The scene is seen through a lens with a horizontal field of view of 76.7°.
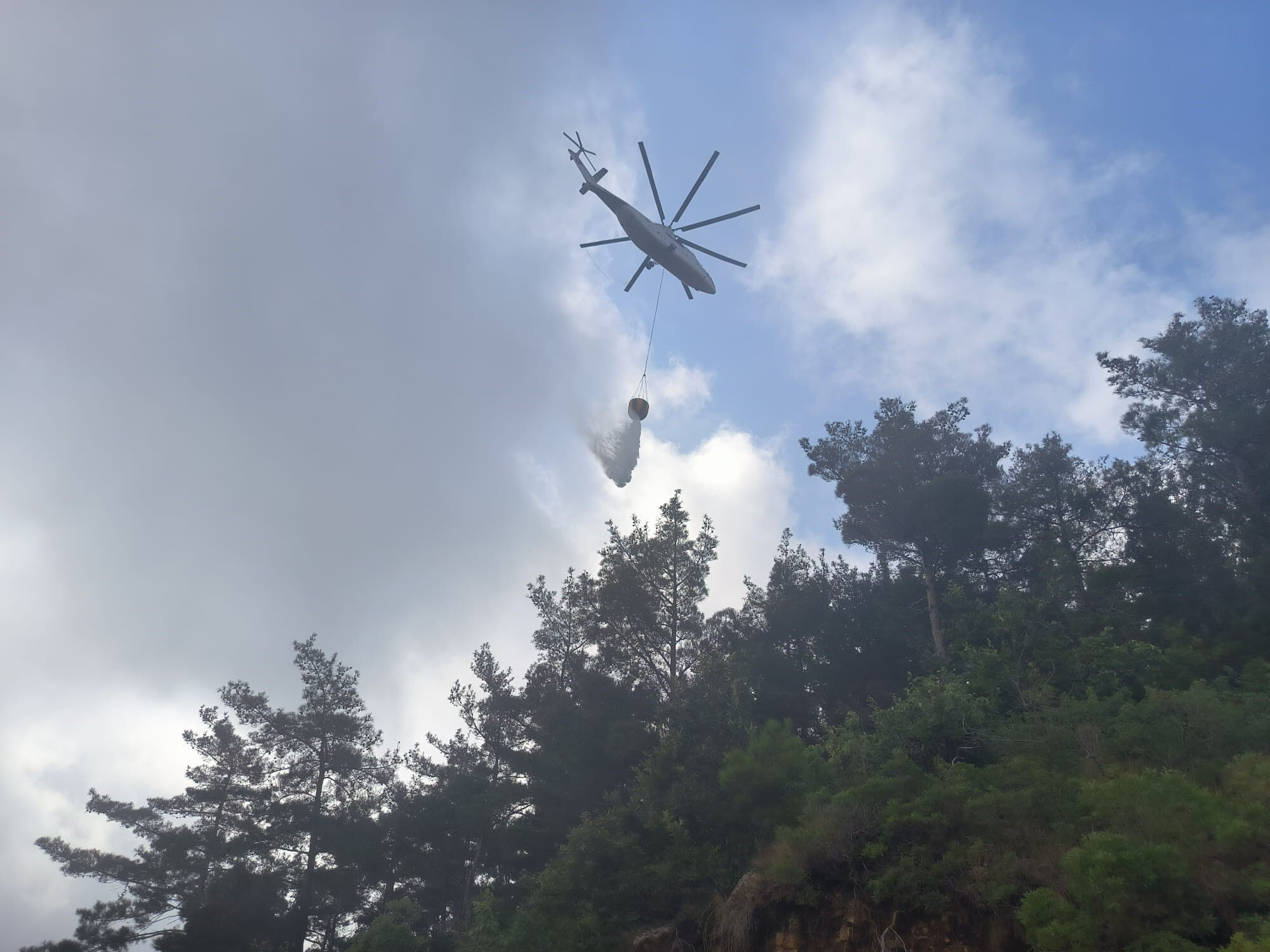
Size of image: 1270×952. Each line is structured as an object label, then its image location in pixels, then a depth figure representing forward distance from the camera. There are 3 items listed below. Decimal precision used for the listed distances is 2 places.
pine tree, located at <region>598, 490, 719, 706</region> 31.44
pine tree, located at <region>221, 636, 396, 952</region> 31.41
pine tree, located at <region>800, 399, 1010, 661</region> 30.58
